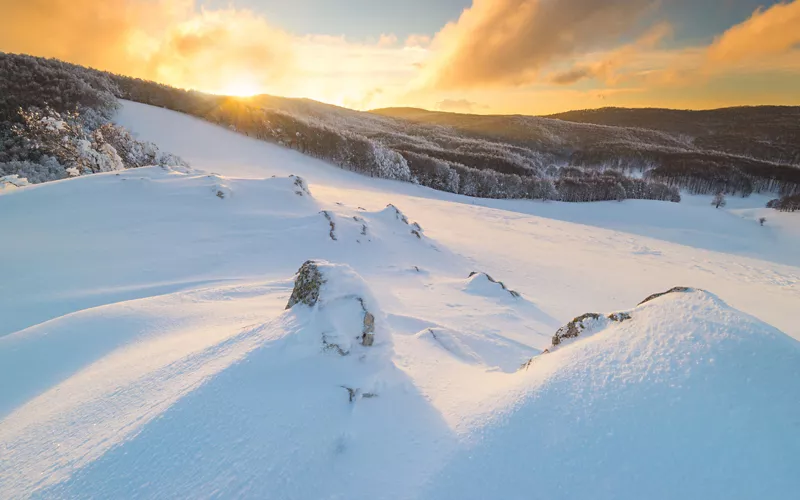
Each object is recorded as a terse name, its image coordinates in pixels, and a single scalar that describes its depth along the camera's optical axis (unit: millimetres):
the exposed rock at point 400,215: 17828
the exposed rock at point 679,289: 4286
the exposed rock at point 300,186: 16544
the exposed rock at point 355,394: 3980
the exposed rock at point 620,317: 4212
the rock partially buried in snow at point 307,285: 5043
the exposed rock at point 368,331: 4900
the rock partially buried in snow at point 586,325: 4398
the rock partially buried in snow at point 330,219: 13667
